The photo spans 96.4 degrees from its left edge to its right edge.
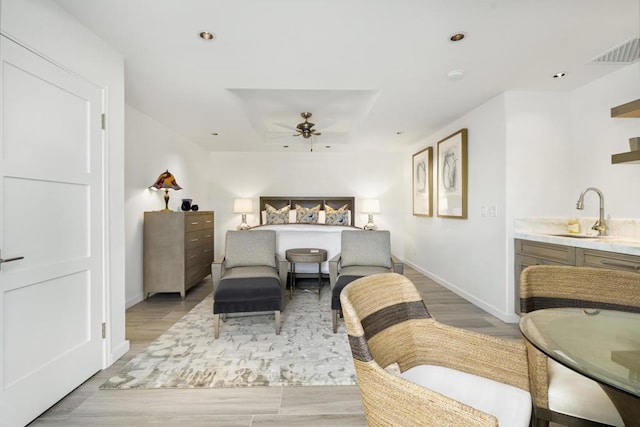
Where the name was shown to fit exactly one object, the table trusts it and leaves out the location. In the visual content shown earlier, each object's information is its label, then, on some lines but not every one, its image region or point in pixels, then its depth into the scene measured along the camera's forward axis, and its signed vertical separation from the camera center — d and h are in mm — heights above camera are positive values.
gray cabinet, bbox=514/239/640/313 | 2020 -369
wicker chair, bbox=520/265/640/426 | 991 -438
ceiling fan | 4340 +1320
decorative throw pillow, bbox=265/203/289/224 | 6141 -20
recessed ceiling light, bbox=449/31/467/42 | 2016 +1262
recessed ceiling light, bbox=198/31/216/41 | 2020 +1282
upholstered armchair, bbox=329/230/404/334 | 3160 -499
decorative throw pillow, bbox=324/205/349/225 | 6114 -49
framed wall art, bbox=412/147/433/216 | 4914 +570
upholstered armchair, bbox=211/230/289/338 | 2588 -631
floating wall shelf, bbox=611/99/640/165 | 2061 +744
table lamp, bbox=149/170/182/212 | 3838 +429
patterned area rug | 1980 -1139
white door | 1491 -99
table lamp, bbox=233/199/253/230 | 6148 +180
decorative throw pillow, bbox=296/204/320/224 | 6179 -2
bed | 6172 +130
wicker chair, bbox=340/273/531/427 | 760 -518
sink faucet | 2596 -64
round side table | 3713 -554
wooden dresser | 3719 -483
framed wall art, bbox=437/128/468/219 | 3785 +536
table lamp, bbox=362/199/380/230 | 6141 +162
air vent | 2143 +1258
